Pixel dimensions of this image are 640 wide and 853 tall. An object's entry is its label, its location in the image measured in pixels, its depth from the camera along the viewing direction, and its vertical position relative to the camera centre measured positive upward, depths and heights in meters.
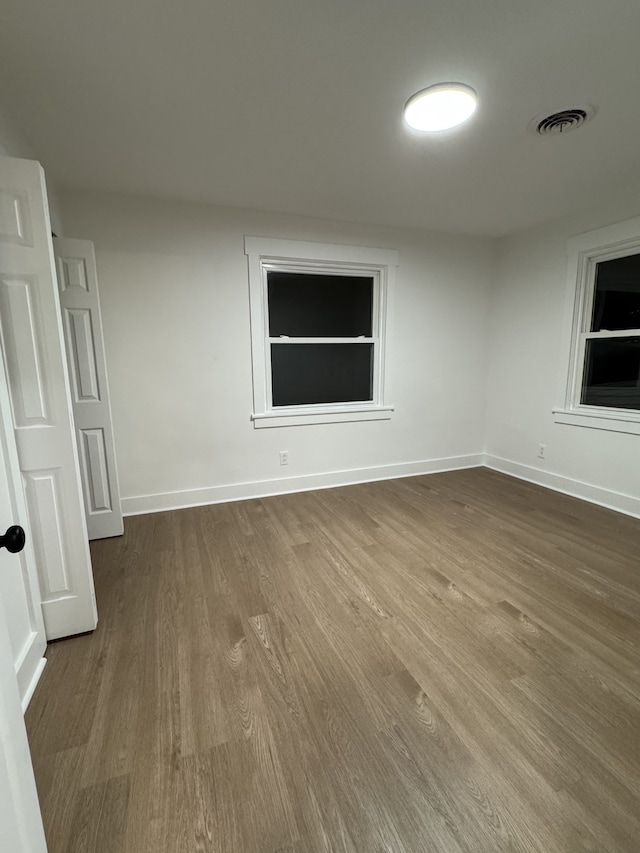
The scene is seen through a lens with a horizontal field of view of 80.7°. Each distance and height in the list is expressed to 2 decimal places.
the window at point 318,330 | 3.42 +0.35
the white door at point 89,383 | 2.46 -0.10
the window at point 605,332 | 3.09 +0.27
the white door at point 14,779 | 0.70 -0.79
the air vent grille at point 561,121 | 1.95 +1.28
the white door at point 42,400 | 1.54 -0.13
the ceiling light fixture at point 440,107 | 1.77 +1.26
